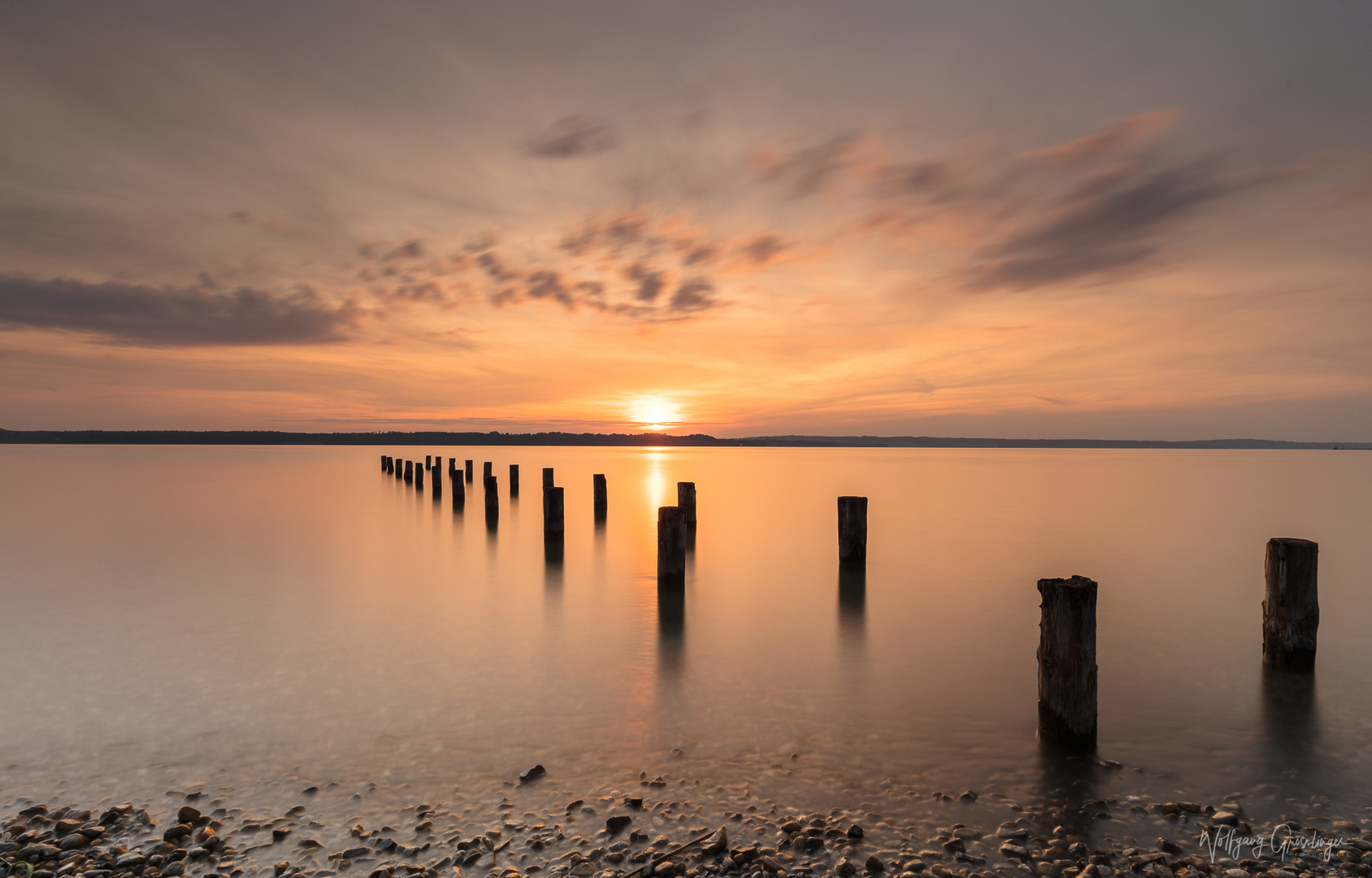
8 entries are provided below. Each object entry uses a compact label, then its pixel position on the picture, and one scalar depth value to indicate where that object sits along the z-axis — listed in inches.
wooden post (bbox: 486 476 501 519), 944.3
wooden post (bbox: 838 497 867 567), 589.0
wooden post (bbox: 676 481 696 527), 720.7
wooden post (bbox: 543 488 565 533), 733.3
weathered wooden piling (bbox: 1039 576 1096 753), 228.1
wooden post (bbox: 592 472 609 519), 967.0
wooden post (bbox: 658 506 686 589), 464.1
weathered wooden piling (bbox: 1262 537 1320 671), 306.0
